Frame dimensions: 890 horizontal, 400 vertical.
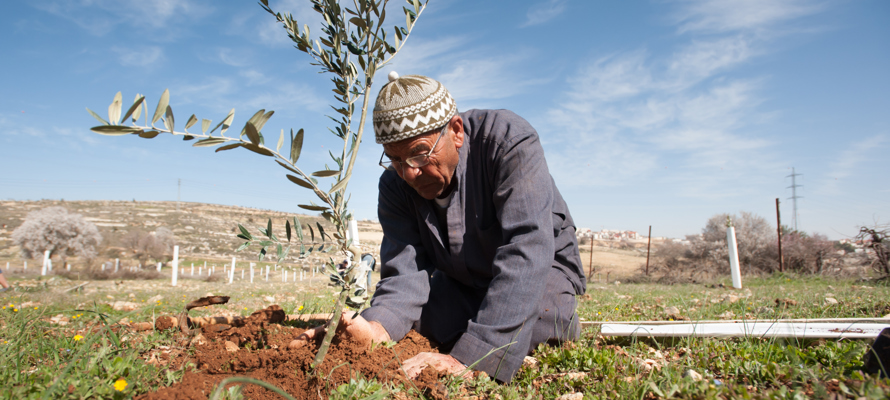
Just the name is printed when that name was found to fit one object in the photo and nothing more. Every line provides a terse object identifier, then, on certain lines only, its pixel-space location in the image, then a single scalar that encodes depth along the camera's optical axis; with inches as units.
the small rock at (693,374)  59.4
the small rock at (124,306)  154.0
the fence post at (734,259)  381.6
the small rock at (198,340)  89.9
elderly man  78.0
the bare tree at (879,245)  344.2
